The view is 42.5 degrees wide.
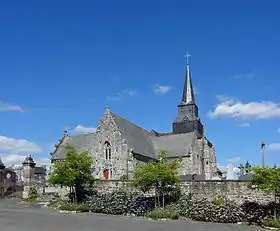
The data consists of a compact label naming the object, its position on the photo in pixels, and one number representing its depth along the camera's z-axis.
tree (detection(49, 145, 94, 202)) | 29.02
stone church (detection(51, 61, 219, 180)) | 43.66
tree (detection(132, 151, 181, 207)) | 24.97
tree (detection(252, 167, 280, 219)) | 19.95
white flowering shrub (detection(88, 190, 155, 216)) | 25.08
